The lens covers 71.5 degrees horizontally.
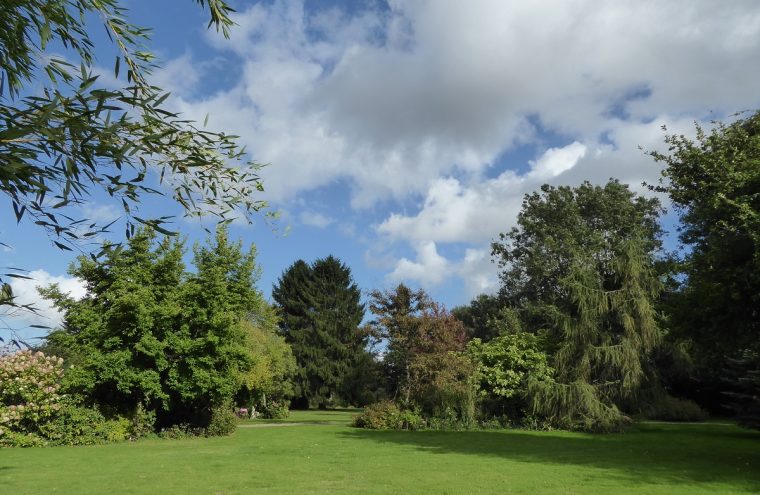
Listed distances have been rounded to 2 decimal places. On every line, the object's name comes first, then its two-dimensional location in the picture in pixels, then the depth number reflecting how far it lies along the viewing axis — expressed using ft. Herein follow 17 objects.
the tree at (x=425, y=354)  79.56
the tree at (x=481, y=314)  146.10
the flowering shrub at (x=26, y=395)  58.59
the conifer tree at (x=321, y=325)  167.63
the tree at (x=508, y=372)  79.25
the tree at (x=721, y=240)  39.19
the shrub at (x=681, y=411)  92.02
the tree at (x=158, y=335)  62.95
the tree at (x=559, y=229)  124.06
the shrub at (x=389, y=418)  80.53
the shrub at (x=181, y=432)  66.69
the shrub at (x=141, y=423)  65.46
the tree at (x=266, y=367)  94.58
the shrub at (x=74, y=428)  60.59
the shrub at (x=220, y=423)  69.67
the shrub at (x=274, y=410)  118.73
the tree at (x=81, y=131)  9.72
